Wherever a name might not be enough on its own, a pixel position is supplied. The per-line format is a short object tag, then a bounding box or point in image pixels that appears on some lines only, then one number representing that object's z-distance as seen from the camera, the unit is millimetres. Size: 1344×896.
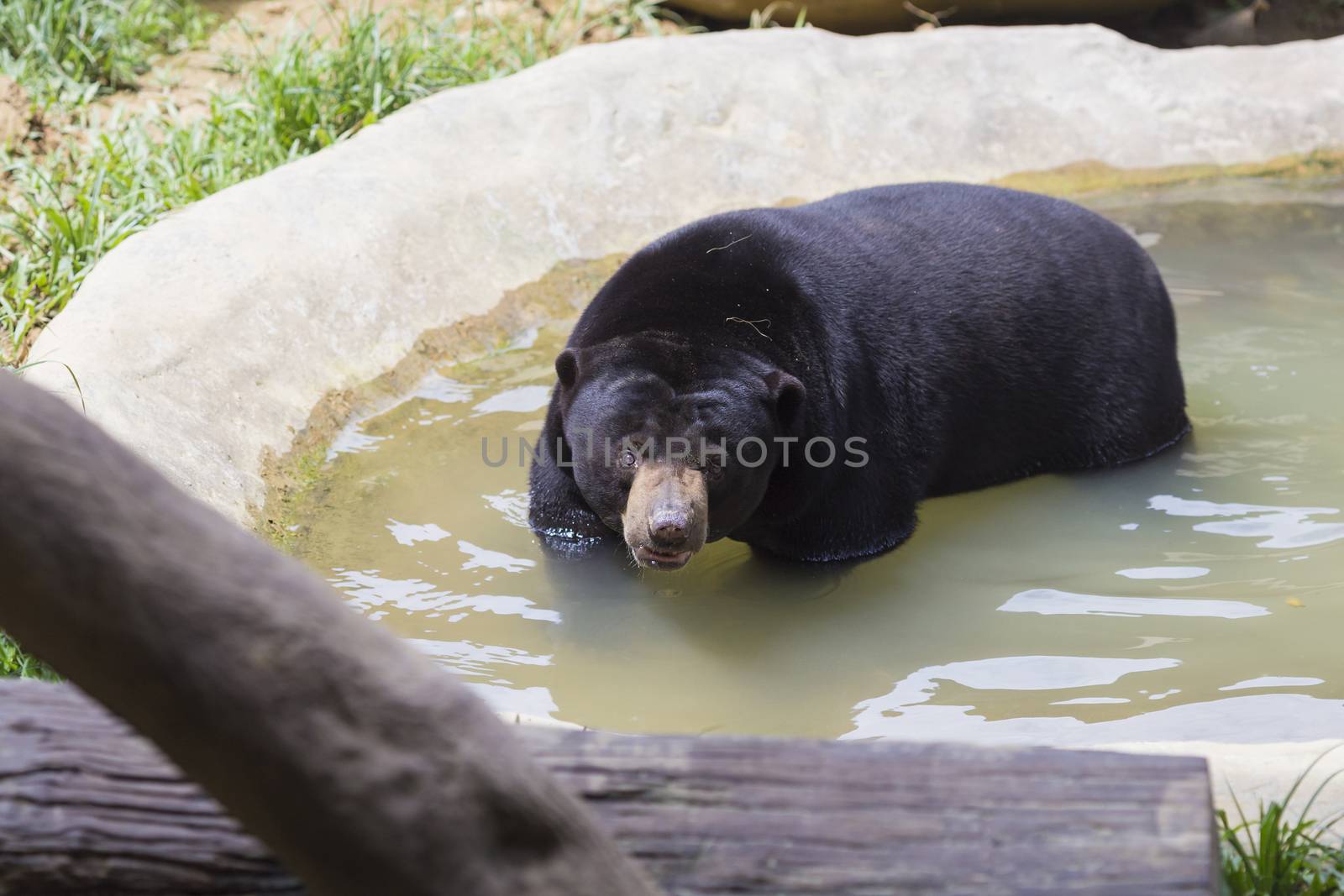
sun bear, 6126
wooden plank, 5082
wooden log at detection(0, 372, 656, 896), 3916
